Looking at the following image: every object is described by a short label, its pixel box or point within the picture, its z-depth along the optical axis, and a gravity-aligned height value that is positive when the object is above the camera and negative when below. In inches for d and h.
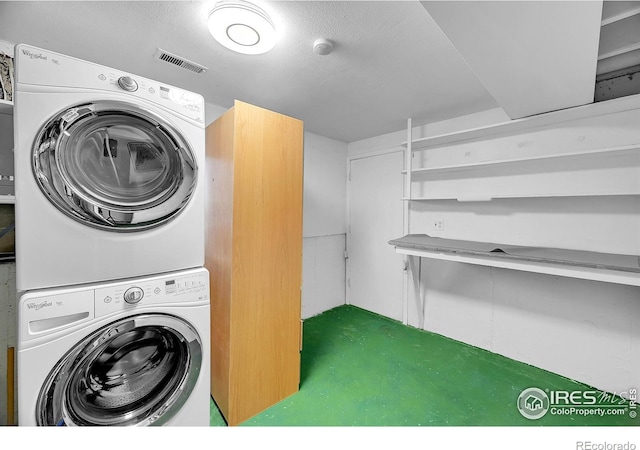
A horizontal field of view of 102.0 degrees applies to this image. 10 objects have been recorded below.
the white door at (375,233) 119.2 -6.0
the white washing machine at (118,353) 34.4 -21.0
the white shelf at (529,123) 66.0 +30.3
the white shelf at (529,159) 63.2 +18.6
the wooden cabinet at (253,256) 59.2 -9.0
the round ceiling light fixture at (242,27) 44.9 +35.7
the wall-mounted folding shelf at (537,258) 57.4 -9.4
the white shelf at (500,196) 65.7 +7.8
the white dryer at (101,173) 35.2 +7.2
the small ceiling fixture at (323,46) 54.8 +37.7
